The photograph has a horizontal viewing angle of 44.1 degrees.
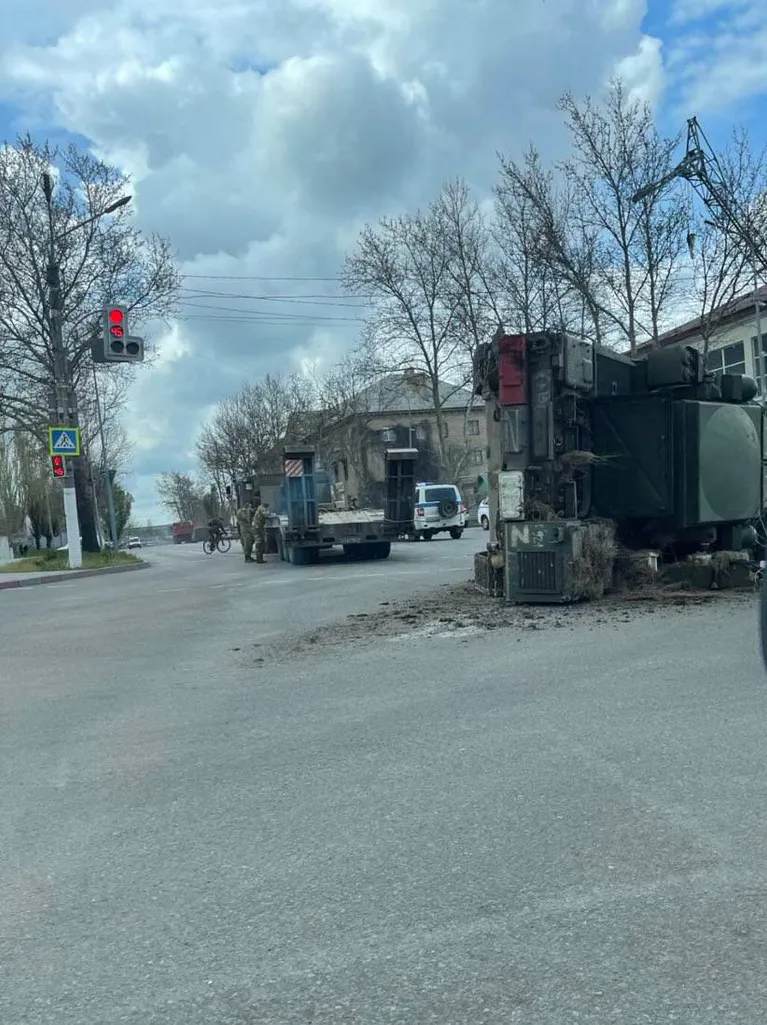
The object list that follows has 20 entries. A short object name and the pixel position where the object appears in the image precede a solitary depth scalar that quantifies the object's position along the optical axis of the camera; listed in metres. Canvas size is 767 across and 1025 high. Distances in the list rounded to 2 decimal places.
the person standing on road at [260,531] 24.88
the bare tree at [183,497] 111.19
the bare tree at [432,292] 40.53
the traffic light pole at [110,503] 42.10
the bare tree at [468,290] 37.06
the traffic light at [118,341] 18.42
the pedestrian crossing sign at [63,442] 24.75
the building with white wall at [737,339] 32.03
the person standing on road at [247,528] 26.16
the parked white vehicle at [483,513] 36.31
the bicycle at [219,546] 37.75
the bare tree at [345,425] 55.38
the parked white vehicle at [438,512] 32.81
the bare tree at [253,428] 60.62
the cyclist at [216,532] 37.72
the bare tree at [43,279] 29.17
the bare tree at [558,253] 25.84
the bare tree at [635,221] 24.59
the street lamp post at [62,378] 25.91
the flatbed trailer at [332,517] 20.94
